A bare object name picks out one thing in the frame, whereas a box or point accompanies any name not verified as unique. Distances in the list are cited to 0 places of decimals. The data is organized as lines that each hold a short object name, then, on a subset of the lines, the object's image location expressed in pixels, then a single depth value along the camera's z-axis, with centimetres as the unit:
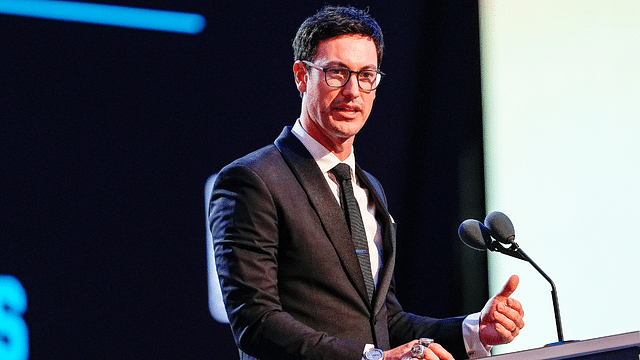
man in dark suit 572
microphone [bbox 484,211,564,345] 577
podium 547
